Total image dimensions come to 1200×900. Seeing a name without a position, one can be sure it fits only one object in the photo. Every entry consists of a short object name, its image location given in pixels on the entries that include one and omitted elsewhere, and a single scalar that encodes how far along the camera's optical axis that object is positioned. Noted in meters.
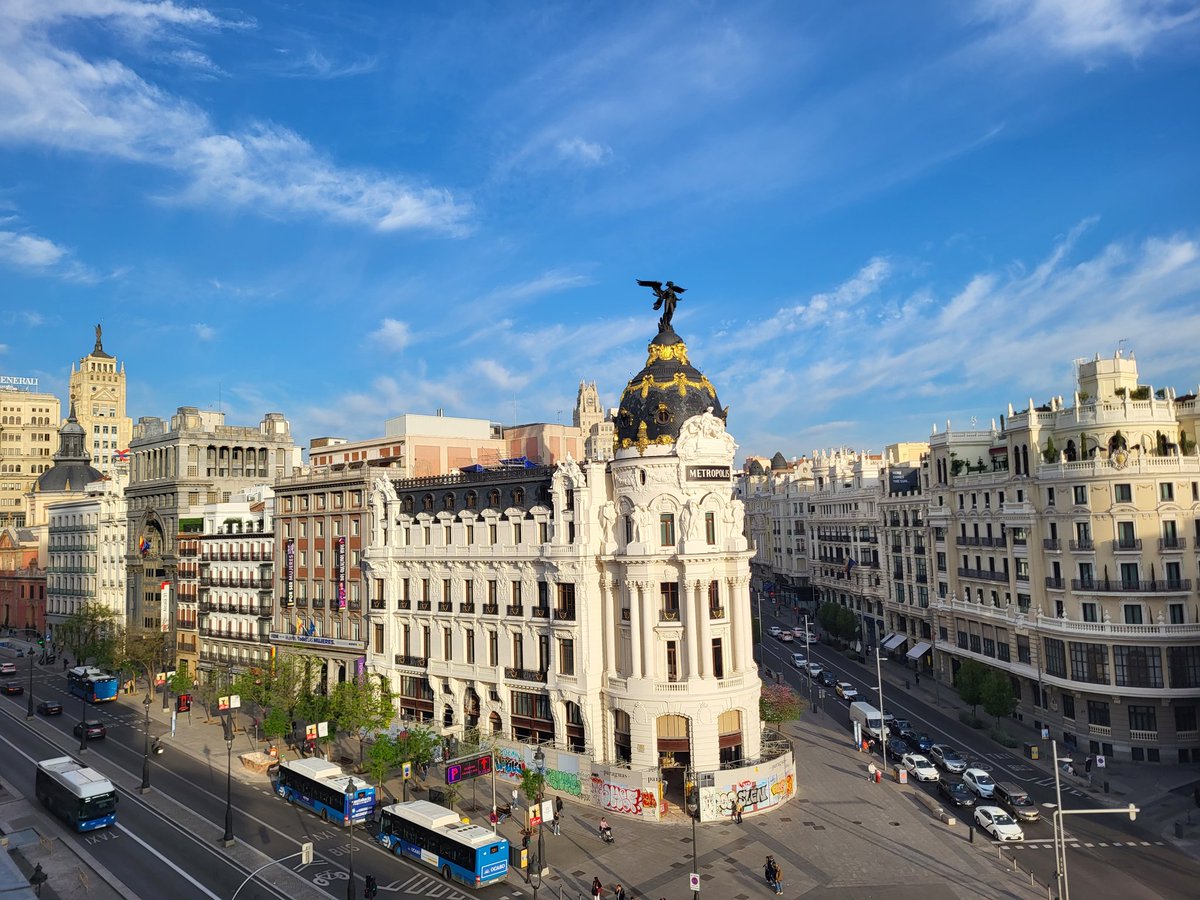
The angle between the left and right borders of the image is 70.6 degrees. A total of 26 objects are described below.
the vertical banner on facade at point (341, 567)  76.01
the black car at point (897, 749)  64.25
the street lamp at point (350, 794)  49.09
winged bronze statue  61.16
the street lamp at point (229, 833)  47.19
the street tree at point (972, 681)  72.00
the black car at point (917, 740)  65.75
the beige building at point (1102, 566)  63.34
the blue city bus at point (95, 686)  85.12
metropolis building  54.09
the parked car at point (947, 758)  60.47
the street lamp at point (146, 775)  56.47
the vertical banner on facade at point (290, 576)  81.44
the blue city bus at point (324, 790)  49.88
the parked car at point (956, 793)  53.83
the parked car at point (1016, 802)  51.25
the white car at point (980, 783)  54.81
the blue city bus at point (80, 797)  48.75
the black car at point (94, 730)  70.31
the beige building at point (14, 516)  180.06
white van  68.31
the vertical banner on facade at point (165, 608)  99.00
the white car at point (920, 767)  58.97
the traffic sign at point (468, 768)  53.53
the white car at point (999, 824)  47.59
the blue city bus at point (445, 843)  41.84
